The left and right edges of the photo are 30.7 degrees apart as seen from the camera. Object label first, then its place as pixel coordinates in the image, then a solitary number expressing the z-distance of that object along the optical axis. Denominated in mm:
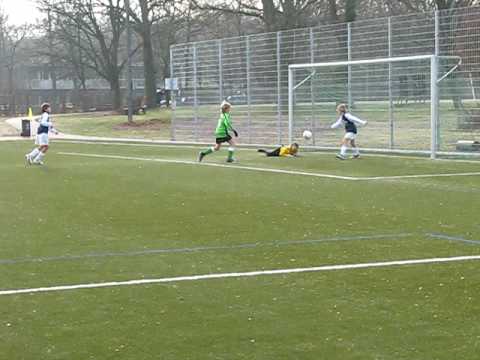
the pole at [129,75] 42719
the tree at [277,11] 40938
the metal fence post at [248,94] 31078
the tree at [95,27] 56594
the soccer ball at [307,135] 24859
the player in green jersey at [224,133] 21784
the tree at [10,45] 84375
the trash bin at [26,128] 39344
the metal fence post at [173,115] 34781
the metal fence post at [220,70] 32812
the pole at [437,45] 22594
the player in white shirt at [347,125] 21938
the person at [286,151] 23266
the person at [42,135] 22011
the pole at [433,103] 22047
